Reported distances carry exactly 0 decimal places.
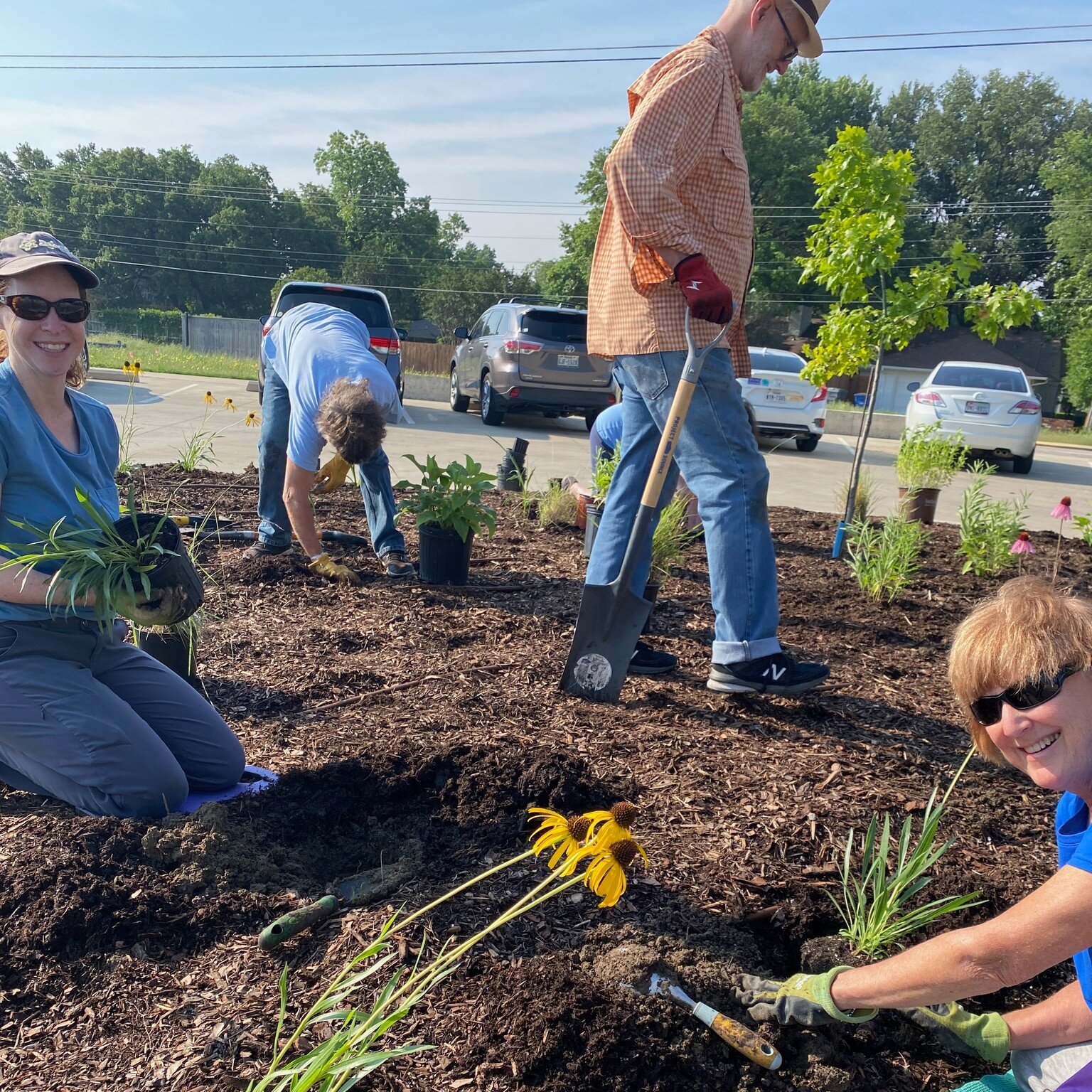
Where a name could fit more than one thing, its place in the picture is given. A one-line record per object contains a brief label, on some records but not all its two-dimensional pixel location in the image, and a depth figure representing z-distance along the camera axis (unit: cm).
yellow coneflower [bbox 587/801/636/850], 142
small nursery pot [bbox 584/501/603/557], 526
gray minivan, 1264
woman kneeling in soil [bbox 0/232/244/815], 244
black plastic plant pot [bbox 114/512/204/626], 247
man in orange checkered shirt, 306
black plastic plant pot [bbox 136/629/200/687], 330
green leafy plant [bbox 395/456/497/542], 467
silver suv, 1379
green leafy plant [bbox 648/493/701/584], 460
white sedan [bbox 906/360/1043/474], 1334
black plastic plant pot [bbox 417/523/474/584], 475
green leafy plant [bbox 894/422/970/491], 712
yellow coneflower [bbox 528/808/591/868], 143
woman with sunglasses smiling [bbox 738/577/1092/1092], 142
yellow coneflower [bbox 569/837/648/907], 141
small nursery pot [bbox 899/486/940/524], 704
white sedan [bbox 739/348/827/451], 1409
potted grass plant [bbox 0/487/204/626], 234
